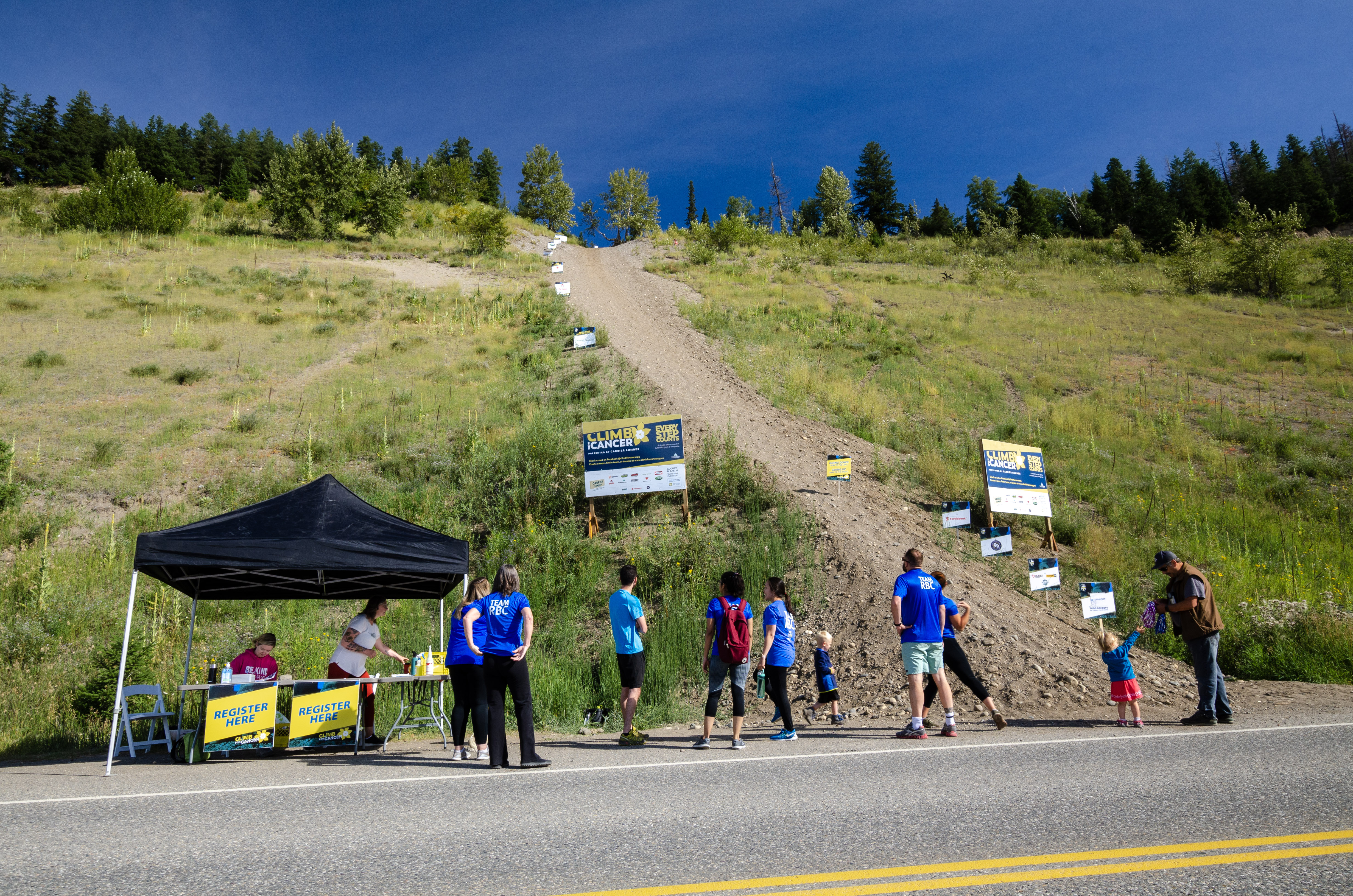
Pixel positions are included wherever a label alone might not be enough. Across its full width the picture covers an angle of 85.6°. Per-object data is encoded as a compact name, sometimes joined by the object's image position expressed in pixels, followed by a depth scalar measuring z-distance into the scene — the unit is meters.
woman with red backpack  8.01
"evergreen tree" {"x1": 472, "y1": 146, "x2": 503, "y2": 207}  93.38
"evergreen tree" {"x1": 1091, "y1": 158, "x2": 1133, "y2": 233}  71.50
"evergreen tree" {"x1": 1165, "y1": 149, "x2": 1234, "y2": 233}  64.50
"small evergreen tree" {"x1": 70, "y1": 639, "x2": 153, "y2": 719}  9.17
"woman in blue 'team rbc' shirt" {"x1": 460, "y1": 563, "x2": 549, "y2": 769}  7.02
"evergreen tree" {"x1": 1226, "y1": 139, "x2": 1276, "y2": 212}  68.06
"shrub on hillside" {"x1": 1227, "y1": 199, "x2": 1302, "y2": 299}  39.25
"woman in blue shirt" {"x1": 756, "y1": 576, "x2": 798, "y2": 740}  8.09
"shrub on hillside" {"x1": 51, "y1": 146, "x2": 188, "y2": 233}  38.72
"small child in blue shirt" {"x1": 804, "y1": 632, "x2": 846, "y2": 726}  9.13
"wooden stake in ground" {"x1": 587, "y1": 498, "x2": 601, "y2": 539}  13.86
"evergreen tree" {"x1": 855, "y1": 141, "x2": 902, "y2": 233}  80.25
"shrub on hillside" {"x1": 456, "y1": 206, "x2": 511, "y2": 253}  46.62
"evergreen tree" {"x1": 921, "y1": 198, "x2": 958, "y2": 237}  75.00
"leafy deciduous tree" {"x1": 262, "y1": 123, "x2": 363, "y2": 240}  45.75
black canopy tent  7.81
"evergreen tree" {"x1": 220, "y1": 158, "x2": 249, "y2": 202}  71.00
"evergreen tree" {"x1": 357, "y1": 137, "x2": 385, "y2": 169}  95.31
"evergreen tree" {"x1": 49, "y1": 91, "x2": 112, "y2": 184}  79.69
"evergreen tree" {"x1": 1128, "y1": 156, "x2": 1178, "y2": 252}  59.78
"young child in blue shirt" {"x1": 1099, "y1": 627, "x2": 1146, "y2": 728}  8.25
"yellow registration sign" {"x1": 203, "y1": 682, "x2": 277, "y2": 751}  8.06
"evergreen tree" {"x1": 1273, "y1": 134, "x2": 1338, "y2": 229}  65.06
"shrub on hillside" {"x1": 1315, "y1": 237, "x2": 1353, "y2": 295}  38.03
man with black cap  8.20
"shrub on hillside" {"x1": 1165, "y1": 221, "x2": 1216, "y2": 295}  40.69
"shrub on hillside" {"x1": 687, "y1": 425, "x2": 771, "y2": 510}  14.57
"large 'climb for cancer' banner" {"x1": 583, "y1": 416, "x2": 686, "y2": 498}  13.88
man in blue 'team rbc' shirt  8.06
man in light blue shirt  8.12
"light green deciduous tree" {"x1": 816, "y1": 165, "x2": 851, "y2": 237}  73.69
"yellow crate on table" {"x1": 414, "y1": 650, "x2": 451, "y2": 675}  9.14
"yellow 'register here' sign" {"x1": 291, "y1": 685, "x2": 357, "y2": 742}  8.23
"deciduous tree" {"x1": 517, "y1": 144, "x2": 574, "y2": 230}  76.31
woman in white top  8.67
